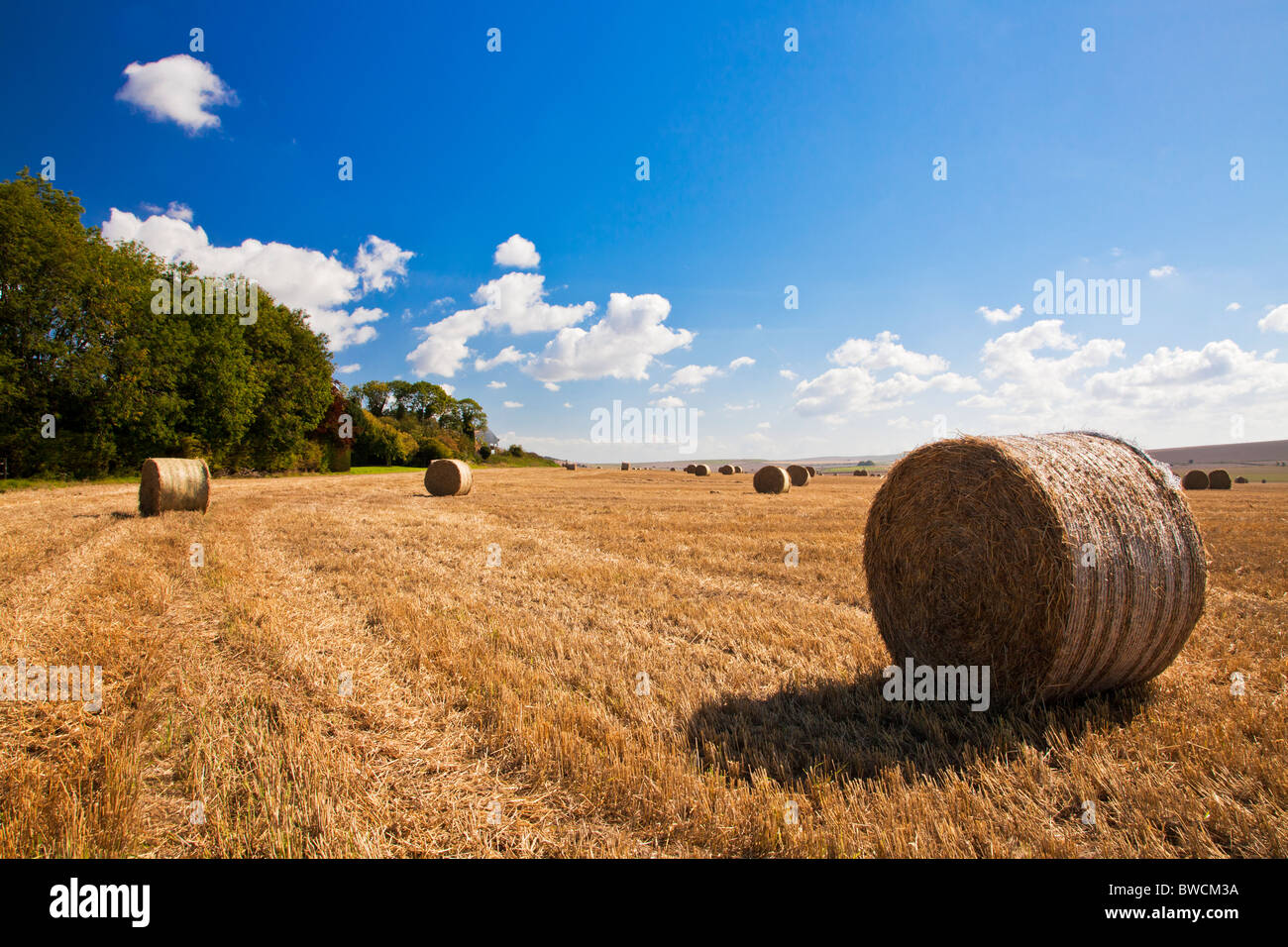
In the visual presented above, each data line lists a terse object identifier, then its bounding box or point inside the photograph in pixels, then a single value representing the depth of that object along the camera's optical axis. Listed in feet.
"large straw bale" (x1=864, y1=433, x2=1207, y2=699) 12.60
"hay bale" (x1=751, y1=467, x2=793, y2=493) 87.04
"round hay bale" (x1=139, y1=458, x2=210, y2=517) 43.34
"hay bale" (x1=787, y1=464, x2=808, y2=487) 109.19
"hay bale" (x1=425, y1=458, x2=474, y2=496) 78.33
